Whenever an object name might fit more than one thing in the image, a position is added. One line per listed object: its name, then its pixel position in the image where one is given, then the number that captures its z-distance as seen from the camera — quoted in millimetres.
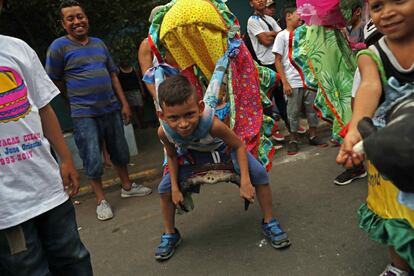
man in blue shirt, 3539
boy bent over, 2281
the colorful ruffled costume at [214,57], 2541
